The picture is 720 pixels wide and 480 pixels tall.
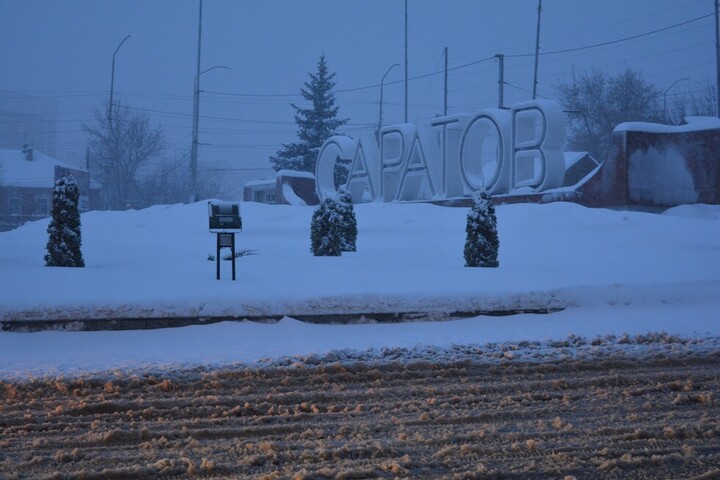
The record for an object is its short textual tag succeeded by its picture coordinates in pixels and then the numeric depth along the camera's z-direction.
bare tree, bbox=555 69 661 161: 60.31
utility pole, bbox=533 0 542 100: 43.80
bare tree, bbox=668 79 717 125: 54.45
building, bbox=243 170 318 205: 38.81
